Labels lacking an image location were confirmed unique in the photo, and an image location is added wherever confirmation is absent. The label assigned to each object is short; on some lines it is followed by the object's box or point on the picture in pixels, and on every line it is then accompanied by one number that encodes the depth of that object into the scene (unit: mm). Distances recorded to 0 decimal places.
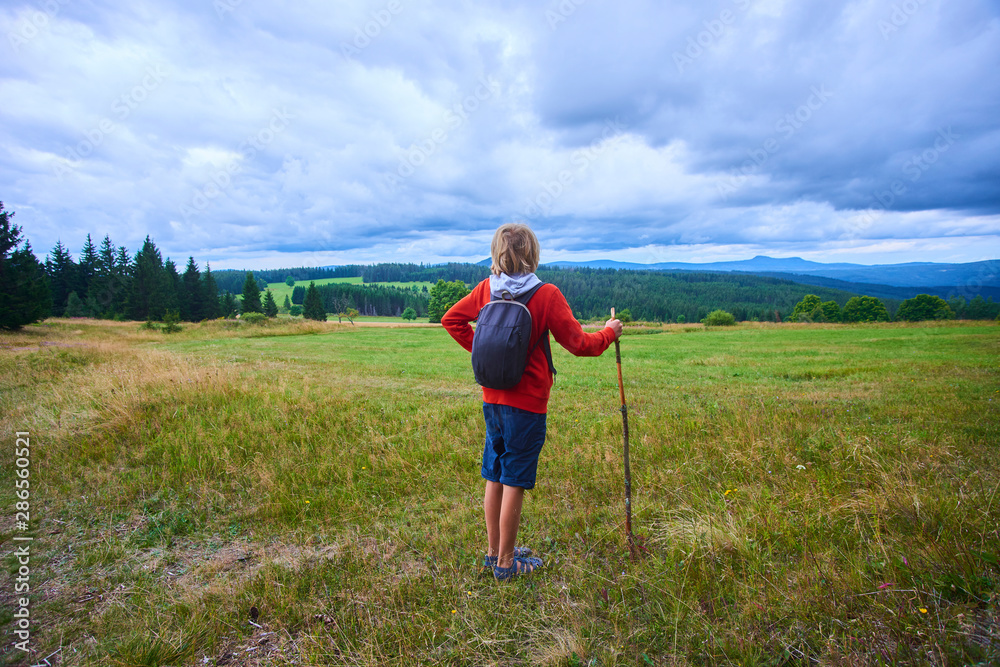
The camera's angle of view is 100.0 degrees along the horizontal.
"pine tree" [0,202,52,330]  26922
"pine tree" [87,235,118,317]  59906
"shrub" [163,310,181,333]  37688
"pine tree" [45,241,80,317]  60344
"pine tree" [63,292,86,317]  56562
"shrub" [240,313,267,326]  43759
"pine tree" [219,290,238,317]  72688
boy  3180
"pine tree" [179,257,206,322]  64312
